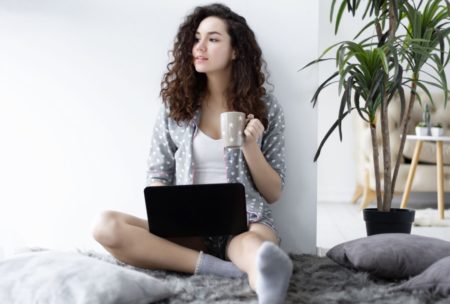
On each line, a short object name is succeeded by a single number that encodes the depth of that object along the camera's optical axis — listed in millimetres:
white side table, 3734
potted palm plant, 2135
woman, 1864
